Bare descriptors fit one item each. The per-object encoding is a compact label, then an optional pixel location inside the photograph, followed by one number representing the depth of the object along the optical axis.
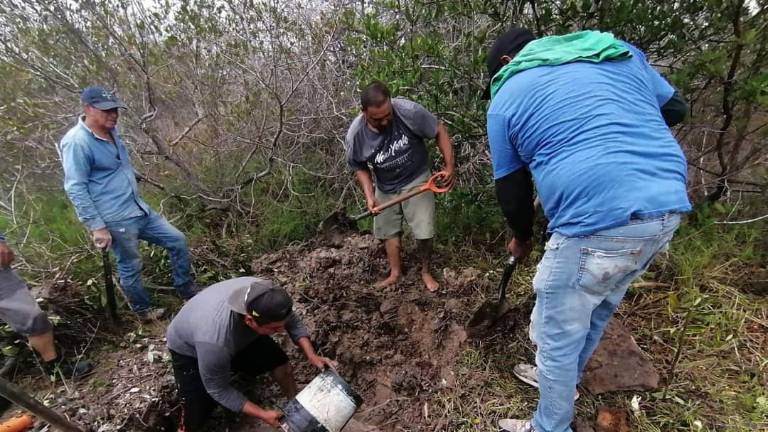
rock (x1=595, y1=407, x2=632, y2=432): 2.22
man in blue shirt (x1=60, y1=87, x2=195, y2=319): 3.04
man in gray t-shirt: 3.06
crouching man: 2.10
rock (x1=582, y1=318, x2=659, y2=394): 2.39
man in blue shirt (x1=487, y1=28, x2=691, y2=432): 1.60
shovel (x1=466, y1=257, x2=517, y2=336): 2.81
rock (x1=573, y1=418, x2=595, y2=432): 2.21
